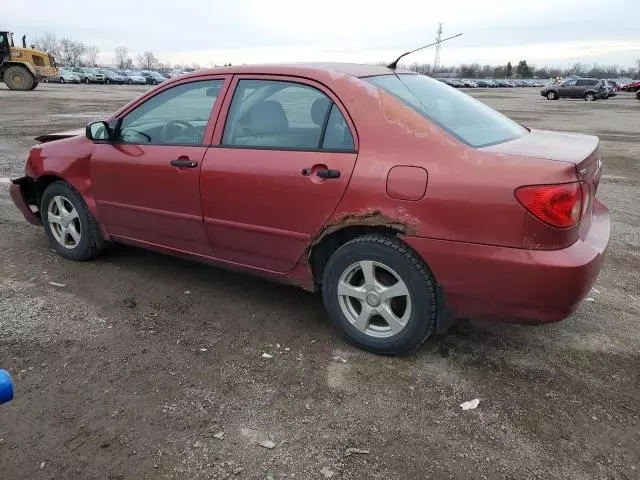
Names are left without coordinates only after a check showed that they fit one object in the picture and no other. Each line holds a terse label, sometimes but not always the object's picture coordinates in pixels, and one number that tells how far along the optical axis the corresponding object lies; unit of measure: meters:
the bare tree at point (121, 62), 140.62
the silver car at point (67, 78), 54.81
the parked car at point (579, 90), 40.75
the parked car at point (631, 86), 51.65
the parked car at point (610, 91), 42.31
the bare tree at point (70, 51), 119.34
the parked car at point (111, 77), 58.72
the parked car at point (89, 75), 57.81
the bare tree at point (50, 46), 117.46
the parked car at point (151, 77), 63.00
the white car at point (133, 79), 60.38
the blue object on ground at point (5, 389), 1.64
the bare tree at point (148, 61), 145.21
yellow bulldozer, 30.00
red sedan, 2.72
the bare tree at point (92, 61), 128.93
